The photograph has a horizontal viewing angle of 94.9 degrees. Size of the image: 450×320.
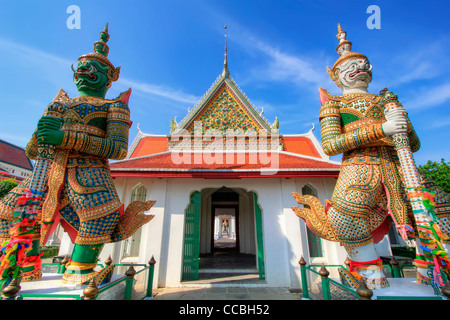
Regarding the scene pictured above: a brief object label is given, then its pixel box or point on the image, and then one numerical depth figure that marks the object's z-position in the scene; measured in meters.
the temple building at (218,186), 5.01
